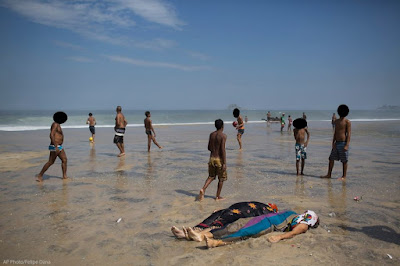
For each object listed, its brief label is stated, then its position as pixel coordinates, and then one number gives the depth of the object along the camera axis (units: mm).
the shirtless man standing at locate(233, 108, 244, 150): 15427
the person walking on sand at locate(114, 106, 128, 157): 13234
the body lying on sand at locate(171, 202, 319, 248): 4520
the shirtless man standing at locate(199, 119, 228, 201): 6594
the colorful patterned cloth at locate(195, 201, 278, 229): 4773
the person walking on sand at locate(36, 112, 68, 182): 8352
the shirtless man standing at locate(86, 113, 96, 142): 19422
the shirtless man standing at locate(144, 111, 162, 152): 14461
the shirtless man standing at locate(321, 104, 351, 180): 8523
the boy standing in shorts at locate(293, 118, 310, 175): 8984
